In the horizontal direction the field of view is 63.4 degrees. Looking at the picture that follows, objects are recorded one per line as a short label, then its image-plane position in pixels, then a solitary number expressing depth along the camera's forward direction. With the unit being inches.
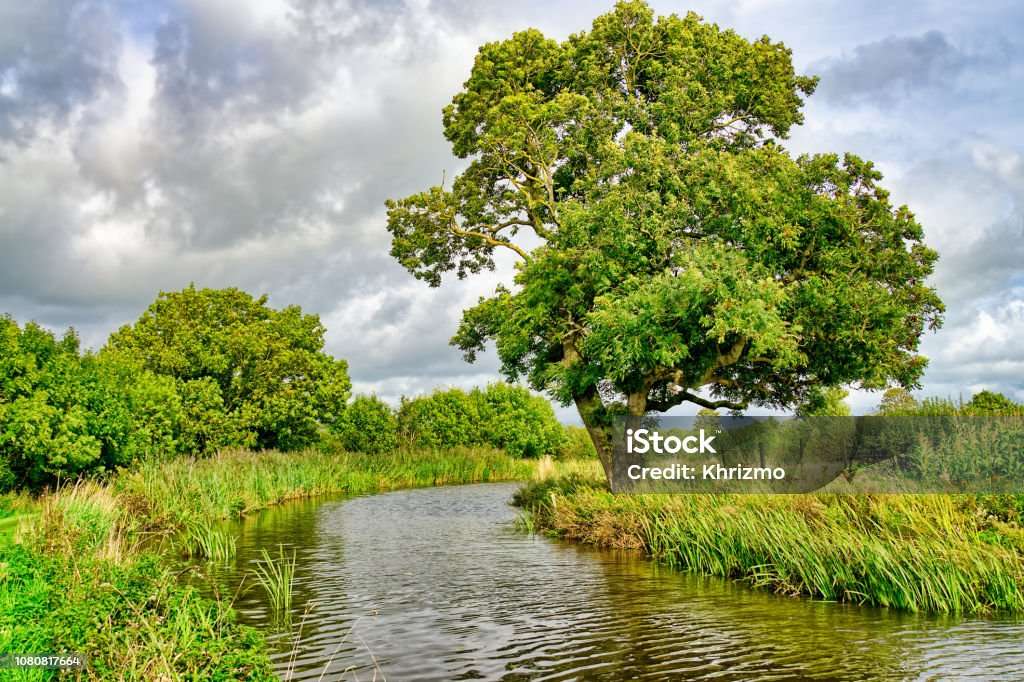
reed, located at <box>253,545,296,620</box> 565.6
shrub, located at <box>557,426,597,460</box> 2810.0
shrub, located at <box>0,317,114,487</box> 956.0
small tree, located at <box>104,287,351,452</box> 1759.4
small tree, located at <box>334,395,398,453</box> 2169.0
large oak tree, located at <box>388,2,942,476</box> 912.3
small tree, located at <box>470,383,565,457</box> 2508.6
